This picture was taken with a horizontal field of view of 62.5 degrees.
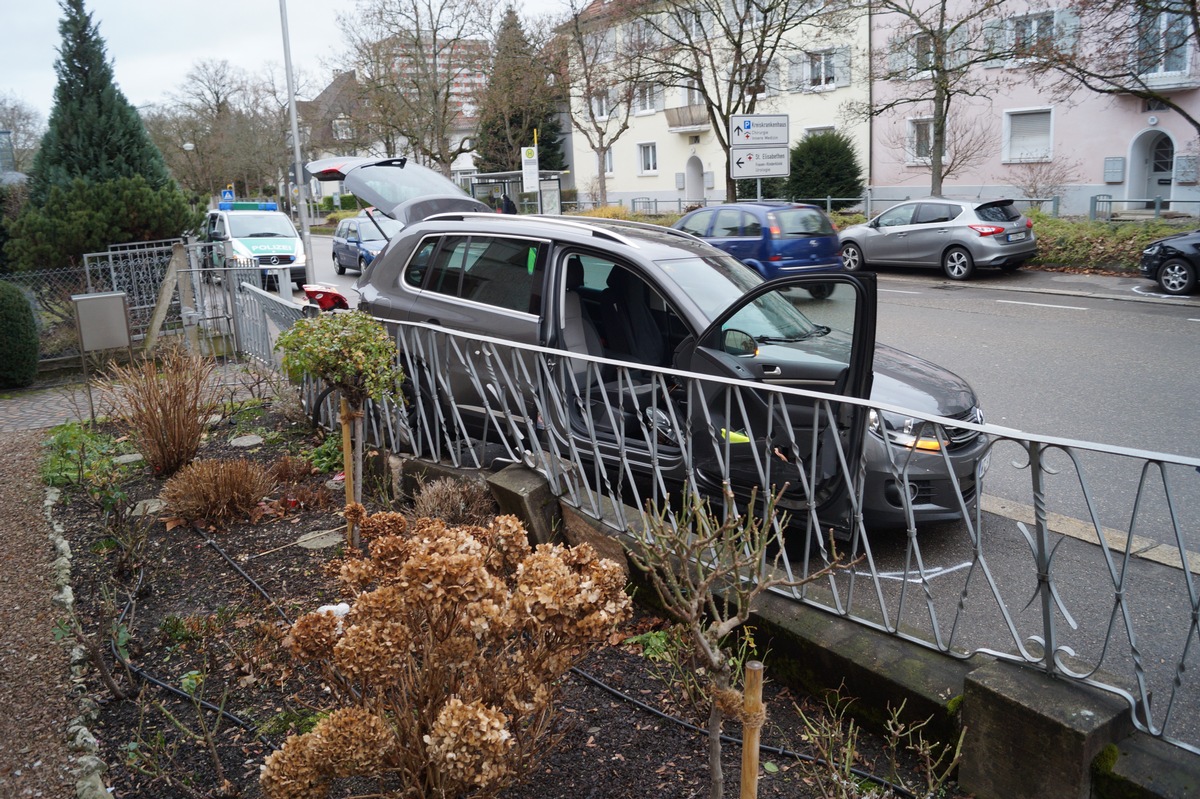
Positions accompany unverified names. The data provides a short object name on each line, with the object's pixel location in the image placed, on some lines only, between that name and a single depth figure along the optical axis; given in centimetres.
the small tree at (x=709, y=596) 241
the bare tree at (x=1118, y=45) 1684
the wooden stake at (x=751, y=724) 233
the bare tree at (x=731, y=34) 2555
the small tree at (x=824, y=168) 3350
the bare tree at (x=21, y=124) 4884
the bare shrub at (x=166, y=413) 665
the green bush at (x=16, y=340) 1196
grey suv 425
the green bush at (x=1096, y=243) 1909
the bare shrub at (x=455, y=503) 499
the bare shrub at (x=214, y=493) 576
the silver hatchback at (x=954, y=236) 1930
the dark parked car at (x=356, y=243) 2522
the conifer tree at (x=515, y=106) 3710
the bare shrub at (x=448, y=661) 248
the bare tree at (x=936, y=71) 2341
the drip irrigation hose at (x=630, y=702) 307
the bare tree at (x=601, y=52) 2867
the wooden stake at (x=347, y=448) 531
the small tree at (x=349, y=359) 509
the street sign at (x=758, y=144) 2212
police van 2288
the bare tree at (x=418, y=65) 4075
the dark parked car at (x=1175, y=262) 1577
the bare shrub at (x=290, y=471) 646
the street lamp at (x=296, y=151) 2525
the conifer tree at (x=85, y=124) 1534
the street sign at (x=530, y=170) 2699
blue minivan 1620
